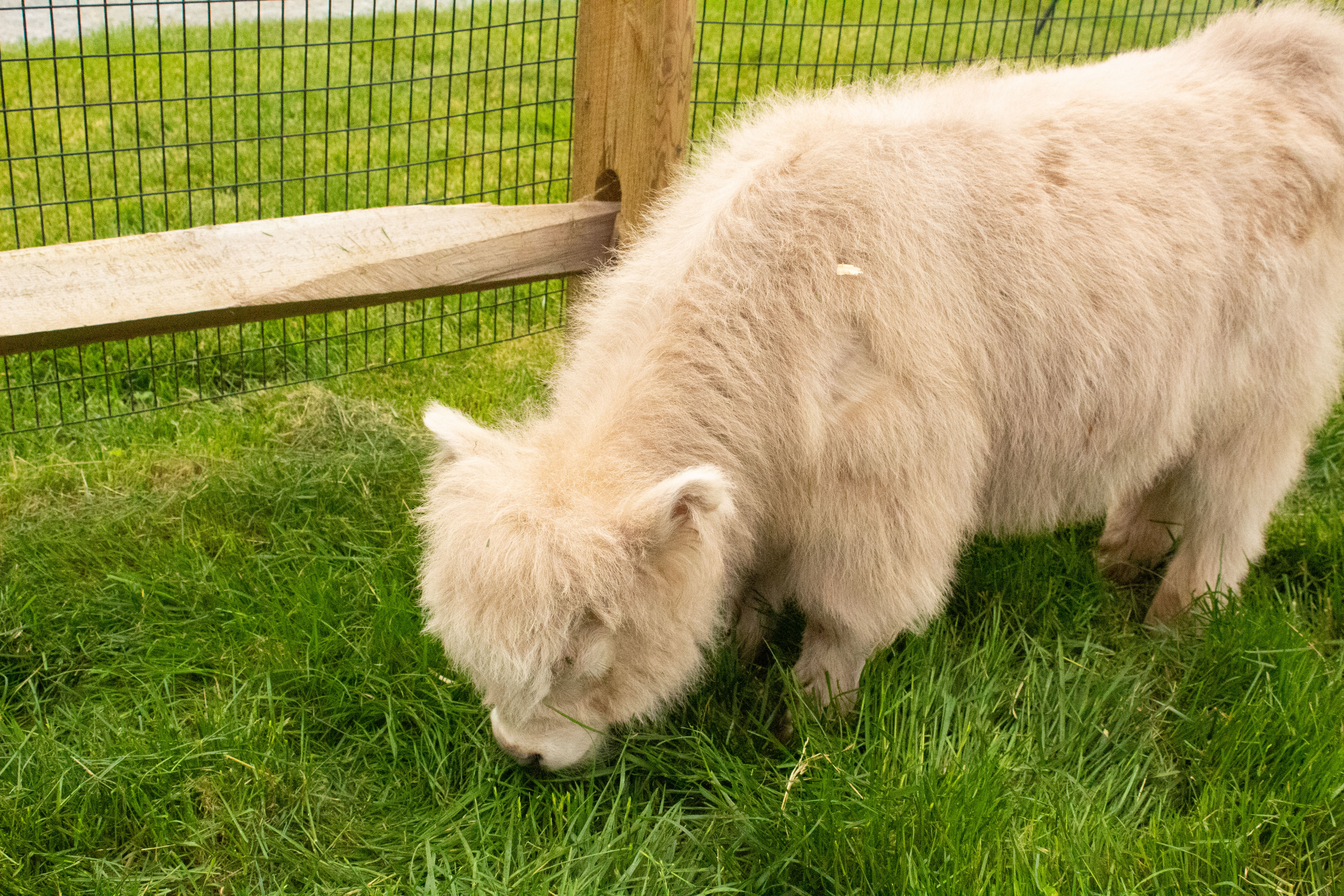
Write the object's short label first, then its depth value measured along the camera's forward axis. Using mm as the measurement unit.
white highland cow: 2459
